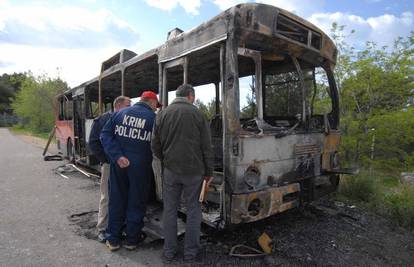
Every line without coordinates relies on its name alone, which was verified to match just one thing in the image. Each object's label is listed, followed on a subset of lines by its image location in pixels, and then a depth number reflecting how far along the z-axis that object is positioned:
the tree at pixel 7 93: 62.16
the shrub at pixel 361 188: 5.99
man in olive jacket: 3.41
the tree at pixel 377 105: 8.84
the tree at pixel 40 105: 37.25
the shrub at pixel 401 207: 4.67
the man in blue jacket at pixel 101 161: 4.27
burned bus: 3.52
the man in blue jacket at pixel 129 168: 3.82
